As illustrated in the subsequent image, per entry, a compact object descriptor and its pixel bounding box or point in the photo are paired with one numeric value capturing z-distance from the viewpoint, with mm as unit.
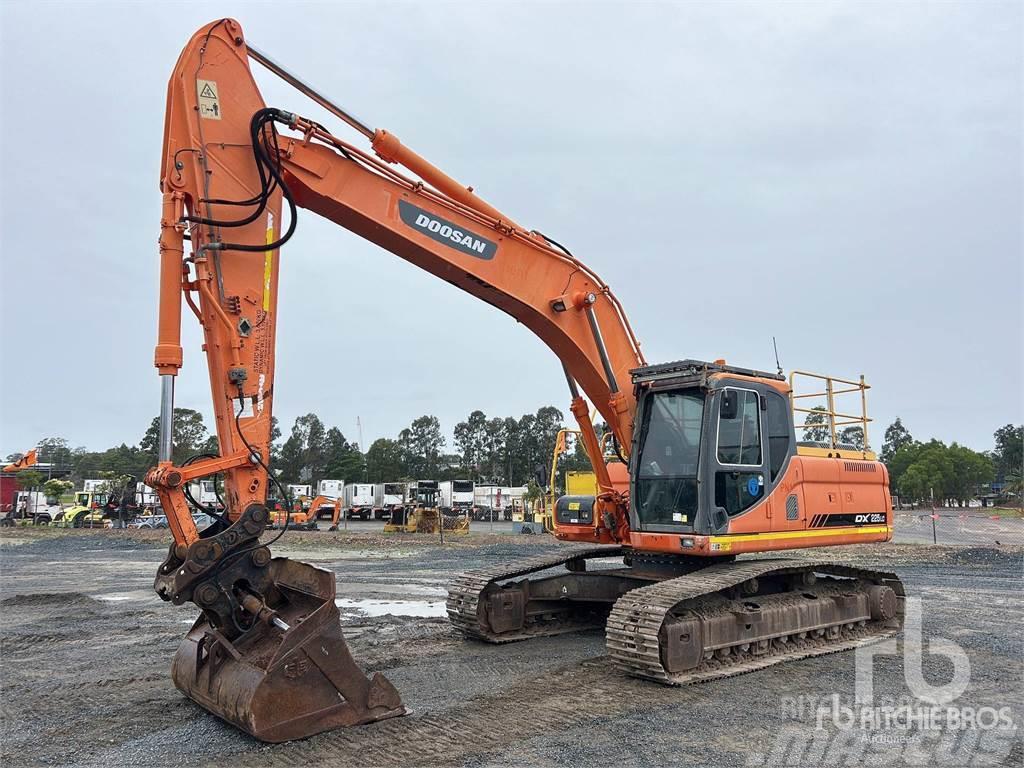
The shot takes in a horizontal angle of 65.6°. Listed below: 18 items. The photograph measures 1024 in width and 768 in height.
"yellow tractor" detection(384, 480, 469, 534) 34094
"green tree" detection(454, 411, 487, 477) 95812
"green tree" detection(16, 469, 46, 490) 49547
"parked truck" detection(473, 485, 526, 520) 48944
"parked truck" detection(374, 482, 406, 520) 48875
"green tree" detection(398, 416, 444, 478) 94812
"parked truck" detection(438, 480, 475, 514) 49531
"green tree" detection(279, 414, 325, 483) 89875
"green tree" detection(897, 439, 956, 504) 65875
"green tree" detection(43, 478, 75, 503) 43969
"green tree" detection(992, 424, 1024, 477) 94062
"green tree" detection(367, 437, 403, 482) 83625
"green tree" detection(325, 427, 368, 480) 82688
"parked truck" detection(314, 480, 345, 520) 46531
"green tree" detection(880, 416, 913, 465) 103988
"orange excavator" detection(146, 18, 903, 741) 5703
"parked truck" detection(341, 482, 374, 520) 48406
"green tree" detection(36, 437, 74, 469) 105762
